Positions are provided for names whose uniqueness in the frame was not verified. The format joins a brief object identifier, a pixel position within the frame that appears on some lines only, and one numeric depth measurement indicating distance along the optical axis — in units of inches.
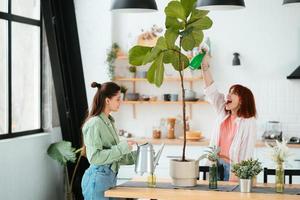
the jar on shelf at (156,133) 334.0
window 262.8
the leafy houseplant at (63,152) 285.9
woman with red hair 221.8
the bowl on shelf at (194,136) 322.7
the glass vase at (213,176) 201.6
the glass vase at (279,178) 195.9
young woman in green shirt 201.6
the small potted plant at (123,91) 319.9
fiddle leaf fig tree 198.8
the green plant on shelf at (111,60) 332.5
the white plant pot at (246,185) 194.5
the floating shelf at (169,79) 330.6
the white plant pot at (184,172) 201.9
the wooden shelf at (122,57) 336.8
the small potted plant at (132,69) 339.0
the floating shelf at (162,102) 329.7
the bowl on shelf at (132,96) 338.3
